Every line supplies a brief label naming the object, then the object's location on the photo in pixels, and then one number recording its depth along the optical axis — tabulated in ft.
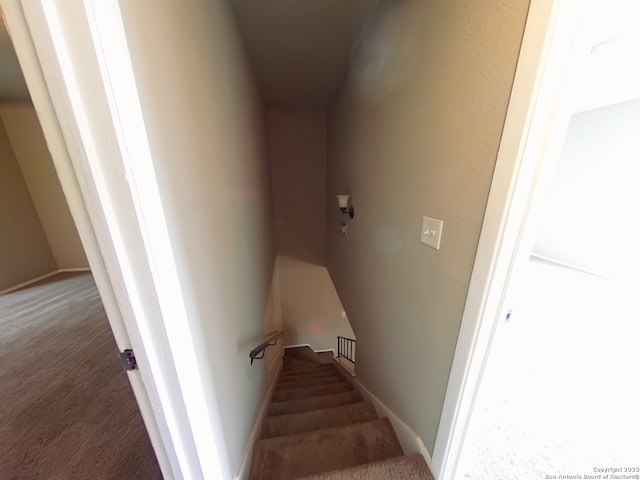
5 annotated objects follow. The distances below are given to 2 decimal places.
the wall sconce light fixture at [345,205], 6.84
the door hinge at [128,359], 1.85
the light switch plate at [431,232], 3.00
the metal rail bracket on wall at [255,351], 4.28
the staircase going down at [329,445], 3.40
